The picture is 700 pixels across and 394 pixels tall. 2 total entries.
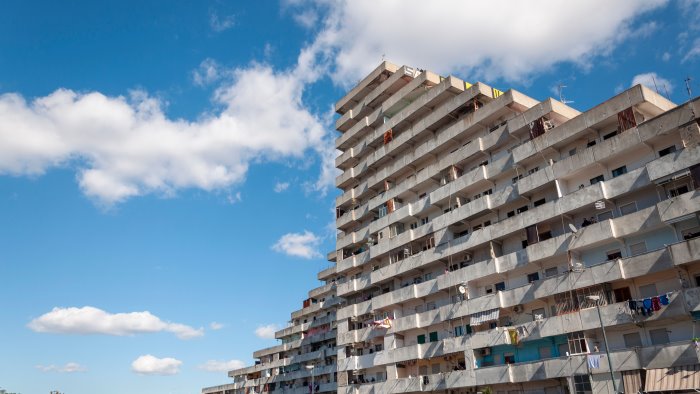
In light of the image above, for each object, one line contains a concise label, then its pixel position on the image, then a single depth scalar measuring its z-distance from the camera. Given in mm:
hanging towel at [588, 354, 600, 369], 30656
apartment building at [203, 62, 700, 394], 29531
